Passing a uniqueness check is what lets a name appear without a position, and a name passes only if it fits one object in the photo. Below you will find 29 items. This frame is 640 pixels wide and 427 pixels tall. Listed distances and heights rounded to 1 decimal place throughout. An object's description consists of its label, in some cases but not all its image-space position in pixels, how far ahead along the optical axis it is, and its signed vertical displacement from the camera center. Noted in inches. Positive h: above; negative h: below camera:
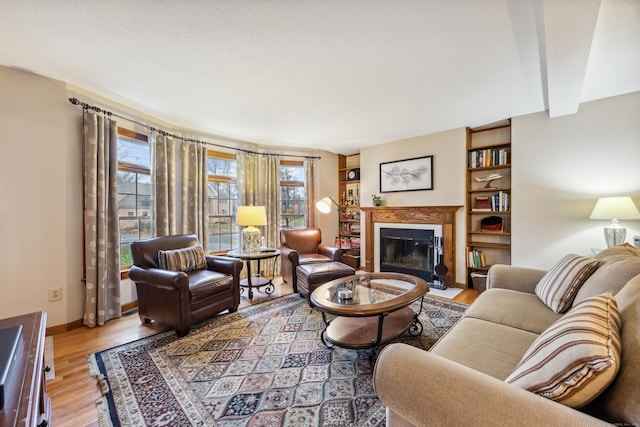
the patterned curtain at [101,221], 103.8 -3.9
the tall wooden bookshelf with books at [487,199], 144.9 +5.5
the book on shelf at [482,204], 149.5 +2.6
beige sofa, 28.0 -22.0
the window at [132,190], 123.5 +10.3
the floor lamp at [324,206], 173.6 +2.5
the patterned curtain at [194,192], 141.7 +10.3
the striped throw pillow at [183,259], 108.2 -20.4
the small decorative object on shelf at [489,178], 146.8 +17.0
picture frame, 166.2 +22.7
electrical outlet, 98.0 -30.5
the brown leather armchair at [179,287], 94.0 -29.0
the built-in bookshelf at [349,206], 207.3 +2.9
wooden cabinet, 28.9 -21.6
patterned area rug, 58.4 -44.8
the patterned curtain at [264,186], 169.8 +15.8
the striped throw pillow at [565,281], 66.3 -19.4
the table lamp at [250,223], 137.3 -6.4
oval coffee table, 73.3 -28.7
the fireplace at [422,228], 155.0 -11.9
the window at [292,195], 193.7 +11.1
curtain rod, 102.5 +40.1
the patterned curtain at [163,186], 130.0 +12.7
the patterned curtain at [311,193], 193.9 +12.5
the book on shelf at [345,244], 207.9 -26.9
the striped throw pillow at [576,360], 28.5 -17.6
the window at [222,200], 161.3 +6.5
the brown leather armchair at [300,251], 143.8 -24.2
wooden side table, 131.8 -23.3
